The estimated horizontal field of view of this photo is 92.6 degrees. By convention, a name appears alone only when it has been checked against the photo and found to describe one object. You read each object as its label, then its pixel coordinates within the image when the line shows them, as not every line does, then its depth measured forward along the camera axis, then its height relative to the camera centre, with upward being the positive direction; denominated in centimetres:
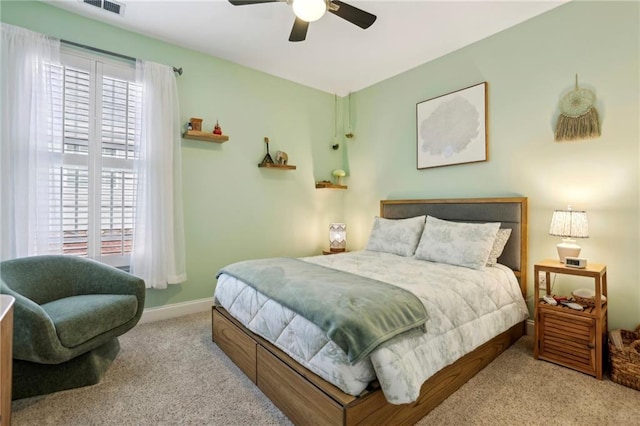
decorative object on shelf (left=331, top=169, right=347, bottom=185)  440 +57
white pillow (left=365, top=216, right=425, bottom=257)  305 -23
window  258 +51
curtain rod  262 +147
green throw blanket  131 -45
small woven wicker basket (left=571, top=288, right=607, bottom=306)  221 -62
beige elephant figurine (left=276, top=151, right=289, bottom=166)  381 +70
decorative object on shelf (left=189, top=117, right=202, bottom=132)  315 +93
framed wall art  305 +92
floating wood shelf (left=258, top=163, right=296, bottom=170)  369 +59
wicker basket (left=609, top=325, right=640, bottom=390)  188 -93
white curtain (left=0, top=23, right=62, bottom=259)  230 +57
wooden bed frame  135 -88
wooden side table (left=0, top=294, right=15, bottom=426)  131 -64
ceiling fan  196 +141
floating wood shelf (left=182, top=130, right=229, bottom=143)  309 +81
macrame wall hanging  237 +77
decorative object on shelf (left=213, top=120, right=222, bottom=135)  329 +90
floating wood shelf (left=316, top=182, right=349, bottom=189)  422 +40
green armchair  164 -62
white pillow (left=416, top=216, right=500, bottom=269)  248 -25
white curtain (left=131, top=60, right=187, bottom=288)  289 +32
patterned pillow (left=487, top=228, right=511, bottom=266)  266 -26
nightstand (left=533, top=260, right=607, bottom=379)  202 -81
